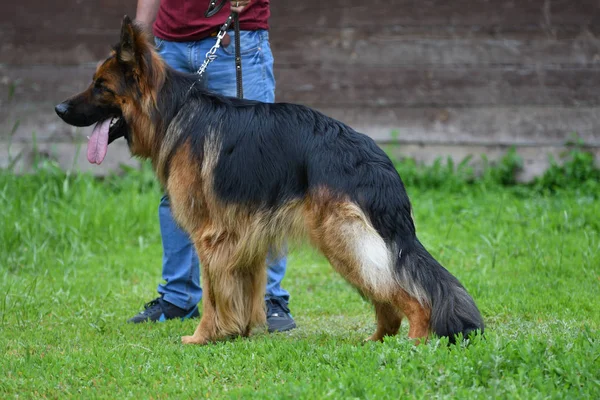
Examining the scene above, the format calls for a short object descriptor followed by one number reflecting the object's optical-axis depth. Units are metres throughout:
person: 9.50
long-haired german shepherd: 7.85
